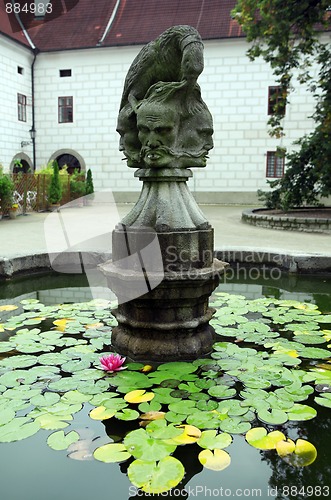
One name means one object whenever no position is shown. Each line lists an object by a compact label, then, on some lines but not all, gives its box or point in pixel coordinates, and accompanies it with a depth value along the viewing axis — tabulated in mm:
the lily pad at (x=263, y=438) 2186
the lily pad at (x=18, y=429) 2246
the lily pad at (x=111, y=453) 2084
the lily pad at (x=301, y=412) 2416
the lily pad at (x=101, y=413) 2428
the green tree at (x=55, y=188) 15438
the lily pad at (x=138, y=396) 2597
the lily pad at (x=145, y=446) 2088
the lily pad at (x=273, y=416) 2369
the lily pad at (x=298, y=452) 2084
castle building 18766
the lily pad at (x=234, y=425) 2299
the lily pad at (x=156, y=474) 1912
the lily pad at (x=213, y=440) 2174
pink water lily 2949
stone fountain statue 3086
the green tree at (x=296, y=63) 10484
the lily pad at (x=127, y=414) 2412
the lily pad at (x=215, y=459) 2061
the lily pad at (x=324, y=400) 2572
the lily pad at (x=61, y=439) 2189
